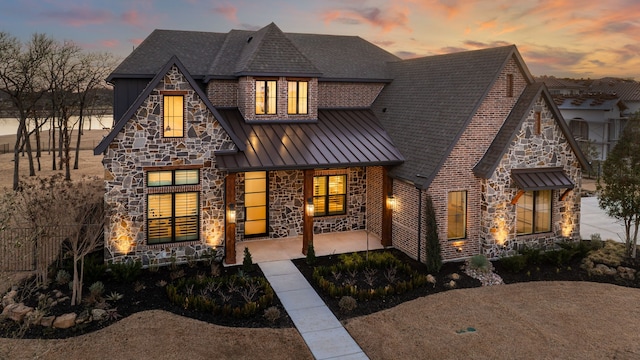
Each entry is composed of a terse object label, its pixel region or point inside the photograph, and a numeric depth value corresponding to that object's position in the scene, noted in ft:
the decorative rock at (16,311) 38.05
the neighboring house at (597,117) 149.07
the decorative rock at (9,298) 40.27
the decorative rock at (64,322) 36.86
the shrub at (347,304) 40.63
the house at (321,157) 50.34
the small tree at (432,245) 49.57
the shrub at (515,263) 50.55
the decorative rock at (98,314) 38.14
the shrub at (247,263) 49.49
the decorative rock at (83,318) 37.40
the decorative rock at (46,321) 36.96
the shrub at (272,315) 38.60
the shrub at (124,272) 45.75
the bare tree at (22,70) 113.80
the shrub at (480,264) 50.03
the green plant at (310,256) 52.31
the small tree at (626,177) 54.29
